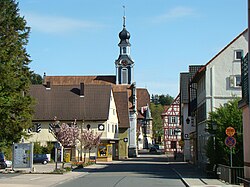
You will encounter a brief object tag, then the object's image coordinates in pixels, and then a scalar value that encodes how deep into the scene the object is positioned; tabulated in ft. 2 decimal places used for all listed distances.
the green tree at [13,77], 147.33
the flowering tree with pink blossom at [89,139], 188.44
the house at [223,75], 136.67
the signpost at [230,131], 81.56
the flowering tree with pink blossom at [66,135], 155.12
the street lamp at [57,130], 145.24
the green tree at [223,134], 100.73
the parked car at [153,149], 368.23
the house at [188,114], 188.65
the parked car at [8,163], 162.55
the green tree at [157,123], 519.68
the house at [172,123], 310.65
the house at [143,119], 409.57
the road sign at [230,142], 81.35
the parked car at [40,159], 190.49
